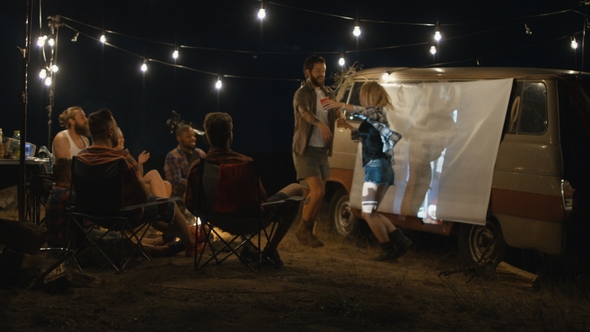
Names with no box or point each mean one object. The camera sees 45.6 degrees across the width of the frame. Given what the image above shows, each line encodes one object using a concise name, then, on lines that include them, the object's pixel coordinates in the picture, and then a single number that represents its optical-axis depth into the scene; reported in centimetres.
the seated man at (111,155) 574
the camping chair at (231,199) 569
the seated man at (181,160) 805
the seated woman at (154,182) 730
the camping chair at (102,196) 560
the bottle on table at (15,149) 753
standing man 748
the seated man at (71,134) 740
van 575
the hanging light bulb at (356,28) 985
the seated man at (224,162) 586
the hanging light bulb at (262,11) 934
